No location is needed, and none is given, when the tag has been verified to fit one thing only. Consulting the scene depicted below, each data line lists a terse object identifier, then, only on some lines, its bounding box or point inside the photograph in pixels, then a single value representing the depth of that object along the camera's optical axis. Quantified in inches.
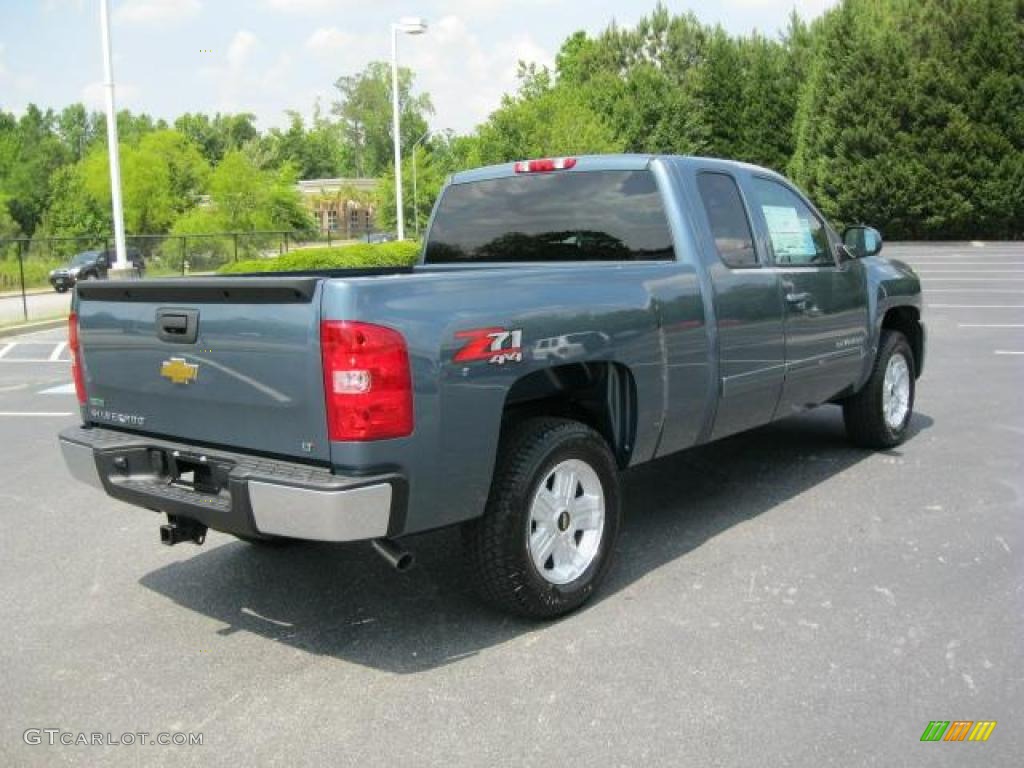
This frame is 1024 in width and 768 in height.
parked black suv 1240.9
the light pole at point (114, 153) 784.9
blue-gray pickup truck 132.1
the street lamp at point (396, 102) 1130.0
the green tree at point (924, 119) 1566.2
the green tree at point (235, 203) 1553.9
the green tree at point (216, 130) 4697.3
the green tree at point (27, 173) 2974.9
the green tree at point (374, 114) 4608.8
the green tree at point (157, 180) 2126.0
